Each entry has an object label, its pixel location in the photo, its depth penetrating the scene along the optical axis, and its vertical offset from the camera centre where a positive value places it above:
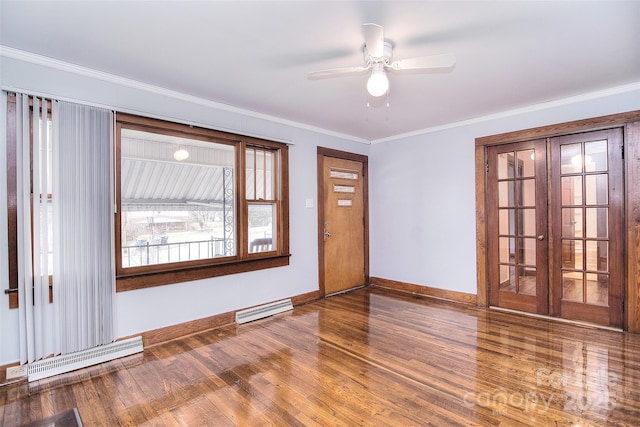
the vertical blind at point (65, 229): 2.39 -0.10
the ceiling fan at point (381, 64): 2.10 +1.05
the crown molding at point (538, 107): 3.23 +1.24
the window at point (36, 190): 2.37 +0.21
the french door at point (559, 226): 3.34 -0.18
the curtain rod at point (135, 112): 2.38 +0.96
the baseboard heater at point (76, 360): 2.38 -1.18
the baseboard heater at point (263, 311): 3.64 -1.19
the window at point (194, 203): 3.03 +0.13
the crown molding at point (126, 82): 2.42 +1.24
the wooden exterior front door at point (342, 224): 4.76 -0.18
